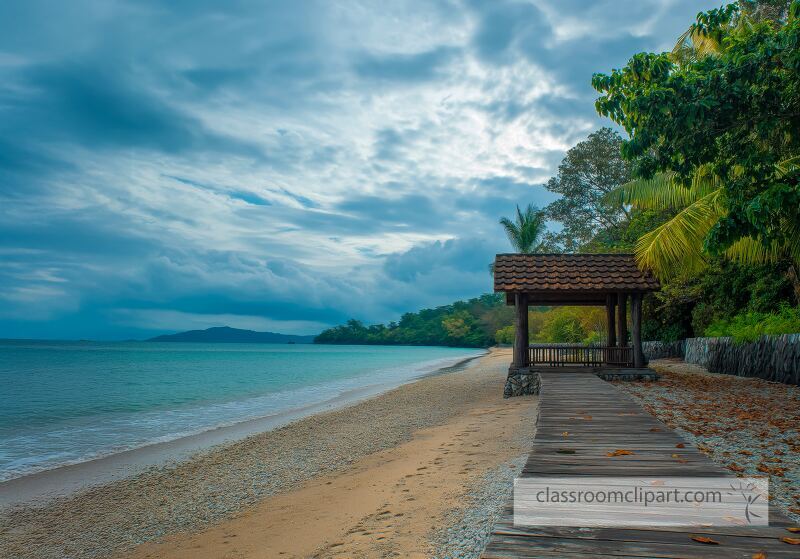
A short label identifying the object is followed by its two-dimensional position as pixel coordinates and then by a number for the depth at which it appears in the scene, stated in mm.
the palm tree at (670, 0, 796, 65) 8305
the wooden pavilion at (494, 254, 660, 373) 13789
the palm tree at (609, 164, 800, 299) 14109
